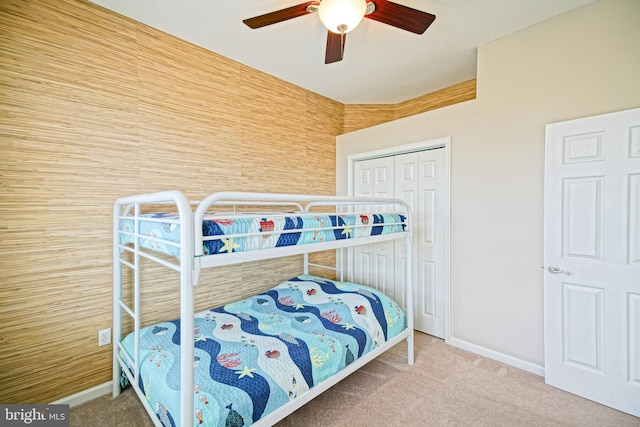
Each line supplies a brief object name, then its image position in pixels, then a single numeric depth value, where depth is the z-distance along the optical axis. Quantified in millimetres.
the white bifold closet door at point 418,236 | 2764
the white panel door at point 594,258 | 1739
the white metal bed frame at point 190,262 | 1116
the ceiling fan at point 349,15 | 1450
